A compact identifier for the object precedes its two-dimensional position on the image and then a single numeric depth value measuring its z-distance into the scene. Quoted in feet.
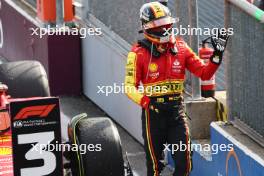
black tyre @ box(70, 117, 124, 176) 40.90
